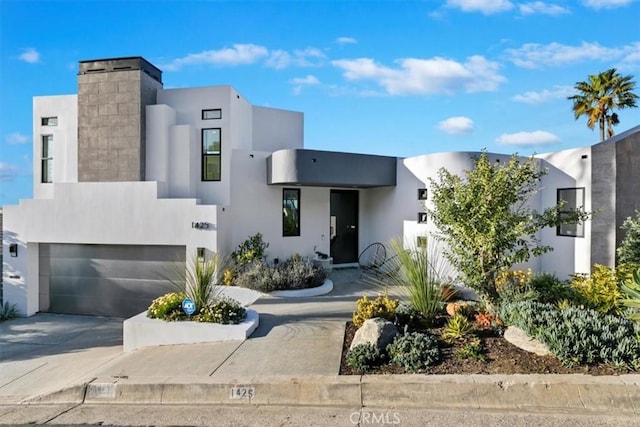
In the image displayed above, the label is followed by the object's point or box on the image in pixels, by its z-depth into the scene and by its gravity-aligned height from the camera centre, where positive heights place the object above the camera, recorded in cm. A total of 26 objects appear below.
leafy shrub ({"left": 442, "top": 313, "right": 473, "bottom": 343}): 516 -176
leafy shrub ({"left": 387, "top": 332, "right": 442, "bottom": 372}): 442 -184
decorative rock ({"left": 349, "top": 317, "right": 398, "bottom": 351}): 489 -174
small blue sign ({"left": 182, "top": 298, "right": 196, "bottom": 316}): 623 -170
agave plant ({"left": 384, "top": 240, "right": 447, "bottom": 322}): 590 -122
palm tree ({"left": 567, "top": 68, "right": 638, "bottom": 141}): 1745 +584
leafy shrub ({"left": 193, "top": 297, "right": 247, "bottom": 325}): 612 -181
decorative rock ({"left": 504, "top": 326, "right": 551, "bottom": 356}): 459 -178
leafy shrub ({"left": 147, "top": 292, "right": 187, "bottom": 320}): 631 -180
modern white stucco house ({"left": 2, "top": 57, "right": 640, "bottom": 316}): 991 +59
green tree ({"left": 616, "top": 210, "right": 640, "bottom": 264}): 735 -72
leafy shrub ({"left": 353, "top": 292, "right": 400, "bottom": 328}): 597 -169
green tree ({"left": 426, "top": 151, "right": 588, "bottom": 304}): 560 -15
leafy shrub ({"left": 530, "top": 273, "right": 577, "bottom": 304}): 639 -149
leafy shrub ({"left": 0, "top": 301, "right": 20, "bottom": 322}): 1020 -296
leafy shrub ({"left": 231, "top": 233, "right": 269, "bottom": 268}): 1016 -120
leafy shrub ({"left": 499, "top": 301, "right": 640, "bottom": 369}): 425 -157
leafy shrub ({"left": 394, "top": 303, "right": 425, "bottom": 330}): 577 -178
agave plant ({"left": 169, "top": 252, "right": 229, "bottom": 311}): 645 -137
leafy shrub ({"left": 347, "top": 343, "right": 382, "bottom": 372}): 450 -191
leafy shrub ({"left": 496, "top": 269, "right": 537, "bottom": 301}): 606 -148
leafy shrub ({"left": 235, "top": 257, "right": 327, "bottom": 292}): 899 -173
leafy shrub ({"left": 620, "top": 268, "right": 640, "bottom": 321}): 478 -117
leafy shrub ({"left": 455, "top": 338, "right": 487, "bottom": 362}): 457 -187
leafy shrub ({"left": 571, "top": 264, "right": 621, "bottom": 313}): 604 -142
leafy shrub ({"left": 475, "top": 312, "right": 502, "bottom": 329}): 548 -174
